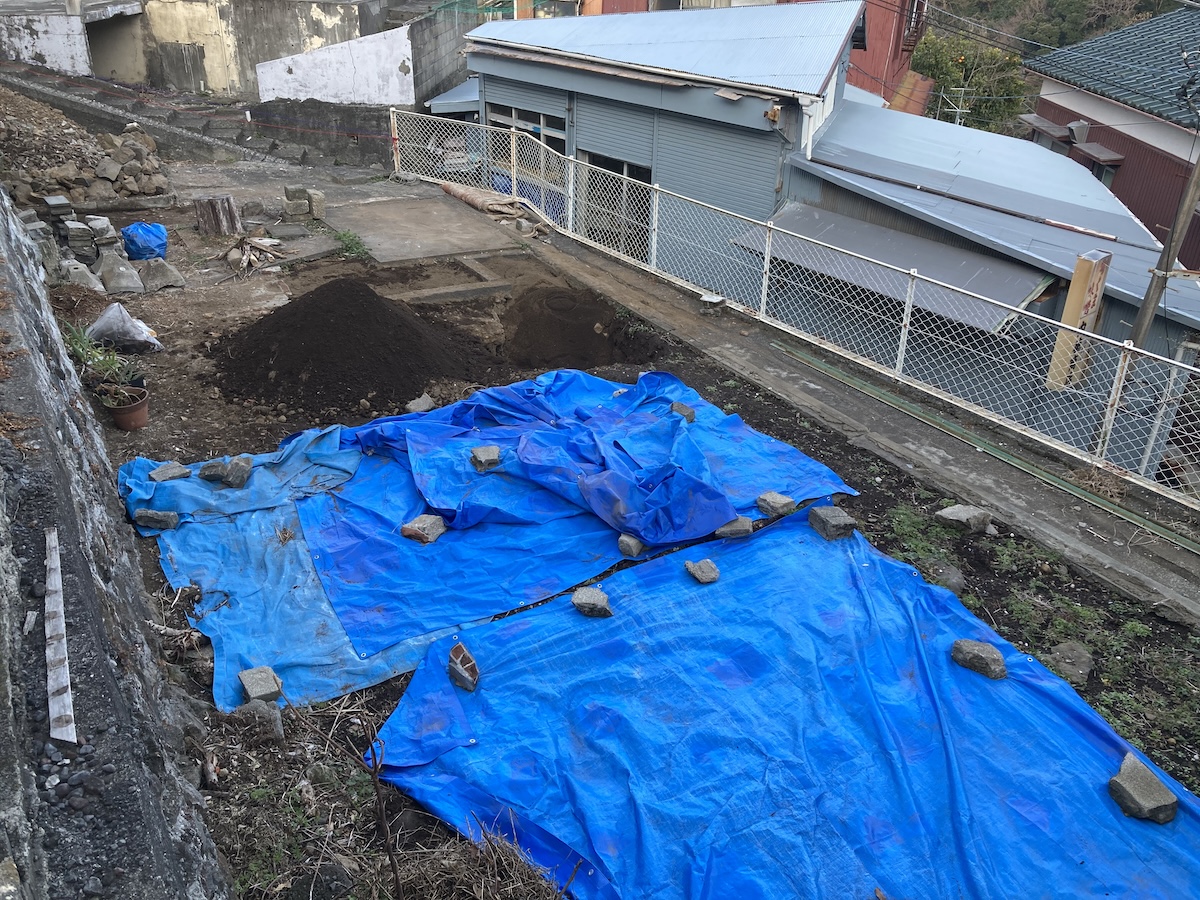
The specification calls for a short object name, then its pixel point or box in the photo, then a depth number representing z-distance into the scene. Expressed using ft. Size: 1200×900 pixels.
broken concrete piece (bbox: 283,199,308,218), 41.90
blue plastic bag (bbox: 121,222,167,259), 35.81
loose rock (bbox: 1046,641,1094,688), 16.30
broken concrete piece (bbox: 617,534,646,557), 19.22
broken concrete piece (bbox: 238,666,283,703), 15.07
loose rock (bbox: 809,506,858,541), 19.43
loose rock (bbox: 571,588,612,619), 17.16
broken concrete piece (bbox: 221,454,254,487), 20.85
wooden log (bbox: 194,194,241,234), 38.50
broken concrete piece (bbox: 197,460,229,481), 20.92
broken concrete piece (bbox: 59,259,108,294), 31.01
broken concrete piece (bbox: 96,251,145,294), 31.99
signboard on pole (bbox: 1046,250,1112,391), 24.97
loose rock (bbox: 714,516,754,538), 19.67
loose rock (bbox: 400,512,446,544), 19.57
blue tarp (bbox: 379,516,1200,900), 12.71
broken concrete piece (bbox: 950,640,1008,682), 15.88
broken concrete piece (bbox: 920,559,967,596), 18.60
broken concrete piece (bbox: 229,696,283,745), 14.35
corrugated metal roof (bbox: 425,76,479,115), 65.30
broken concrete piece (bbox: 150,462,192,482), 20.54
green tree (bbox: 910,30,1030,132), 75.61
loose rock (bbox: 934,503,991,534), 20.53
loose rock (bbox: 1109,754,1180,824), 13.26
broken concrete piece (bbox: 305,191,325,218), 41.57
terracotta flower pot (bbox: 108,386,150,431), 23.09
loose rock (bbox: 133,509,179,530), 19.33
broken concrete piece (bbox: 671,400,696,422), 24.40
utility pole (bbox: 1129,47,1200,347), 24.85
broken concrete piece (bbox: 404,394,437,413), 24.76
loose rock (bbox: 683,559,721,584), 18.22
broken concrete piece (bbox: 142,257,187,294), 32.84
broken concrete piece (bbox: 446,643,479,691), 15.47
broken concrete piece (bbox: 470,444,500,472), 21.56
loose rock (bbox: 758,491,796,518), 20.27
